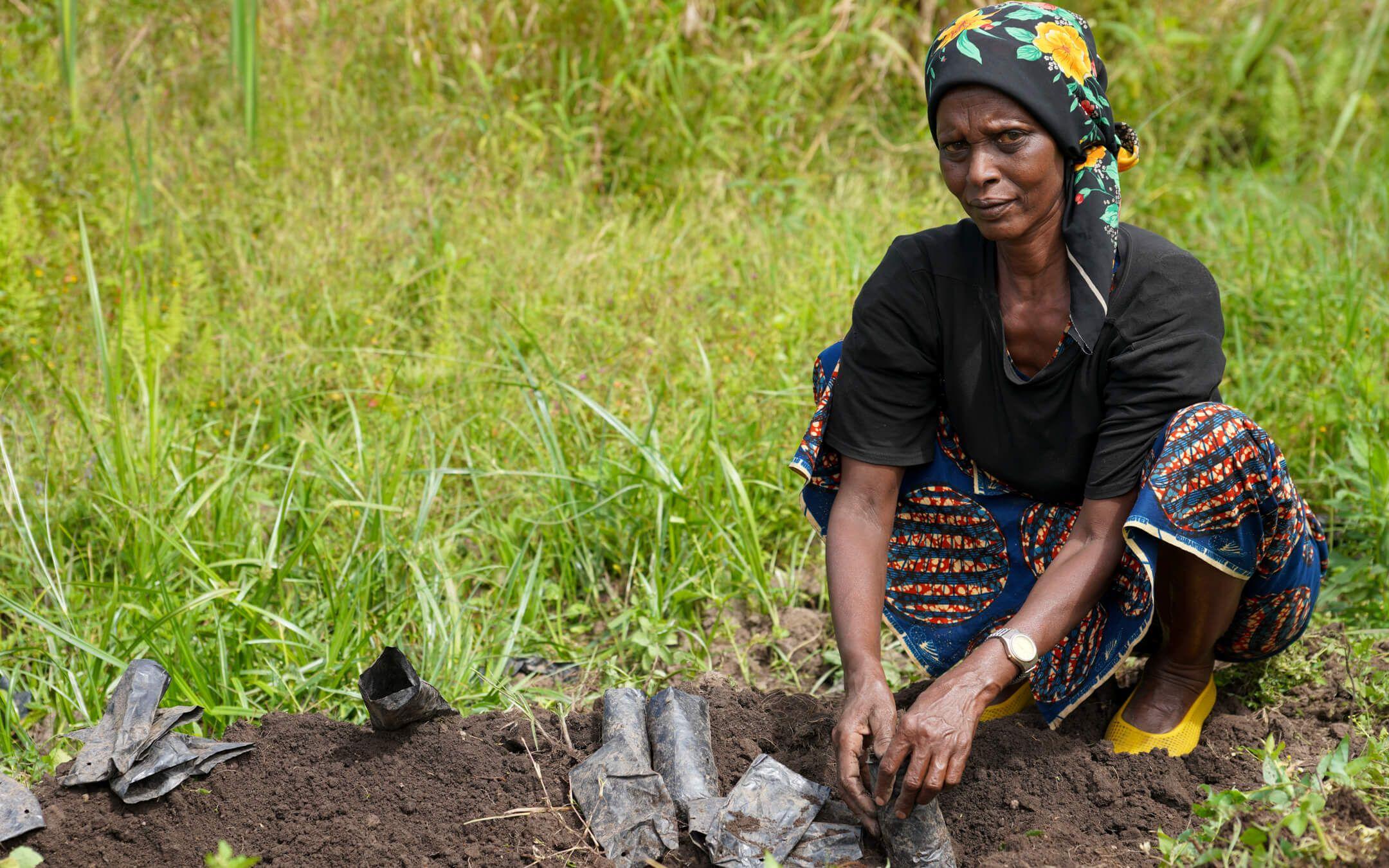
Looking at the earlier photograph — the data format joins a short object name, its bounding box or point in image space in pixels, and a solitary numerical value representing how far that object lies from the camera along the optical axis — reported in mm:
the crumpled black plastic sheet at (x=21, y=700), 2672
